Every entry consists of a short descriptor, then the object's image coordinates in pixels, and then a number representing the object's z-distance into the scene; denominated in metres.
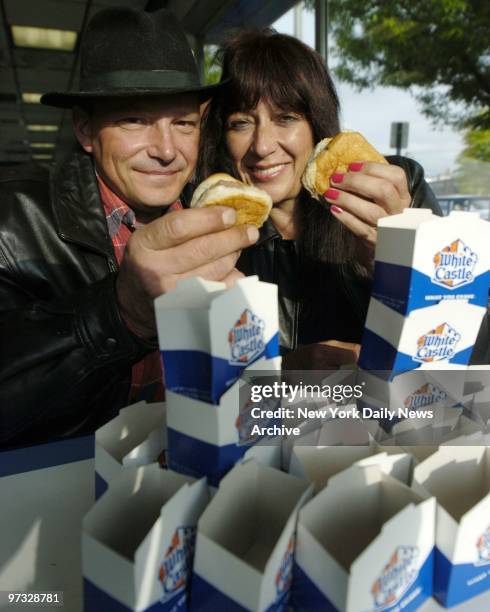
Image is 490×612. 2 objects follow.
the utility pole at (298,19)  4.53
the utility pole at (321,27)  3.99
